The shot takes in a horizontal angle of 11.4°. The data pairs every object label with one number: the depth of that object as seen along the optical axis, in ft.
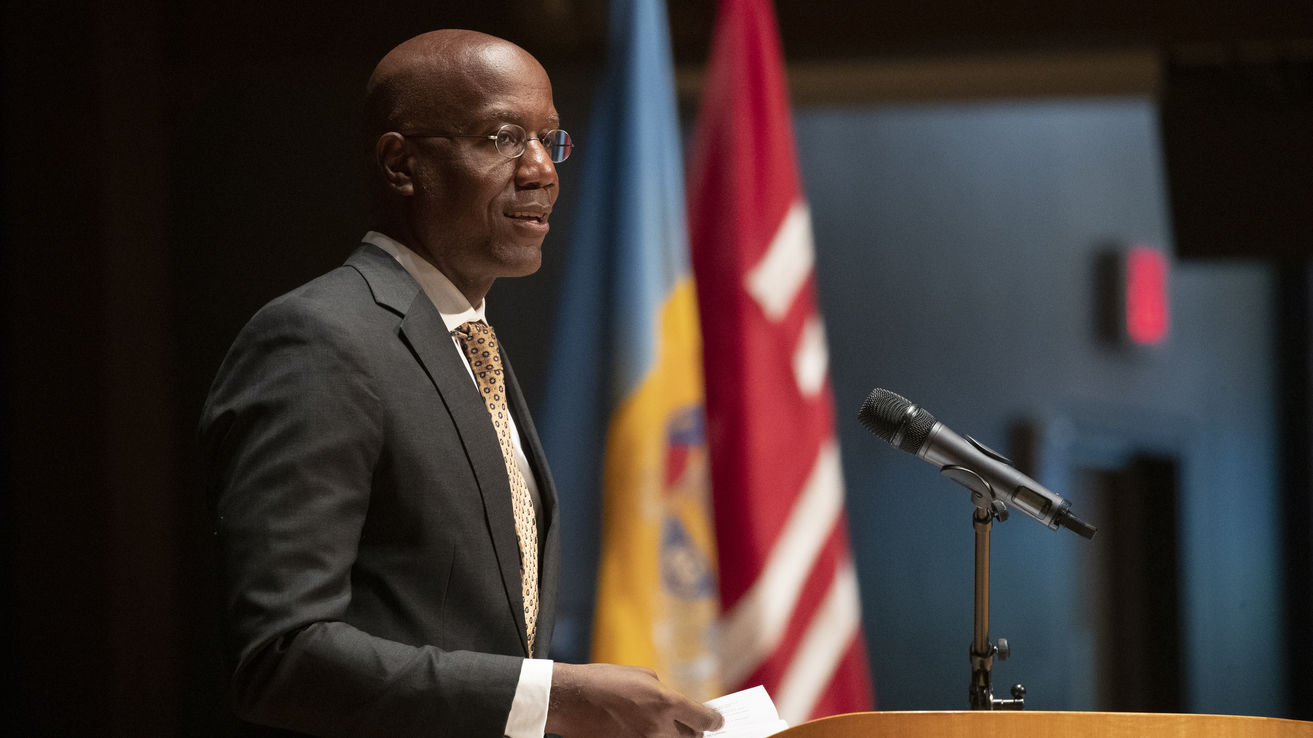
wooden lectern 19.07
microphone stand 19.67
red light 28.47
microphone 19.81
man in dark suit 19.09
